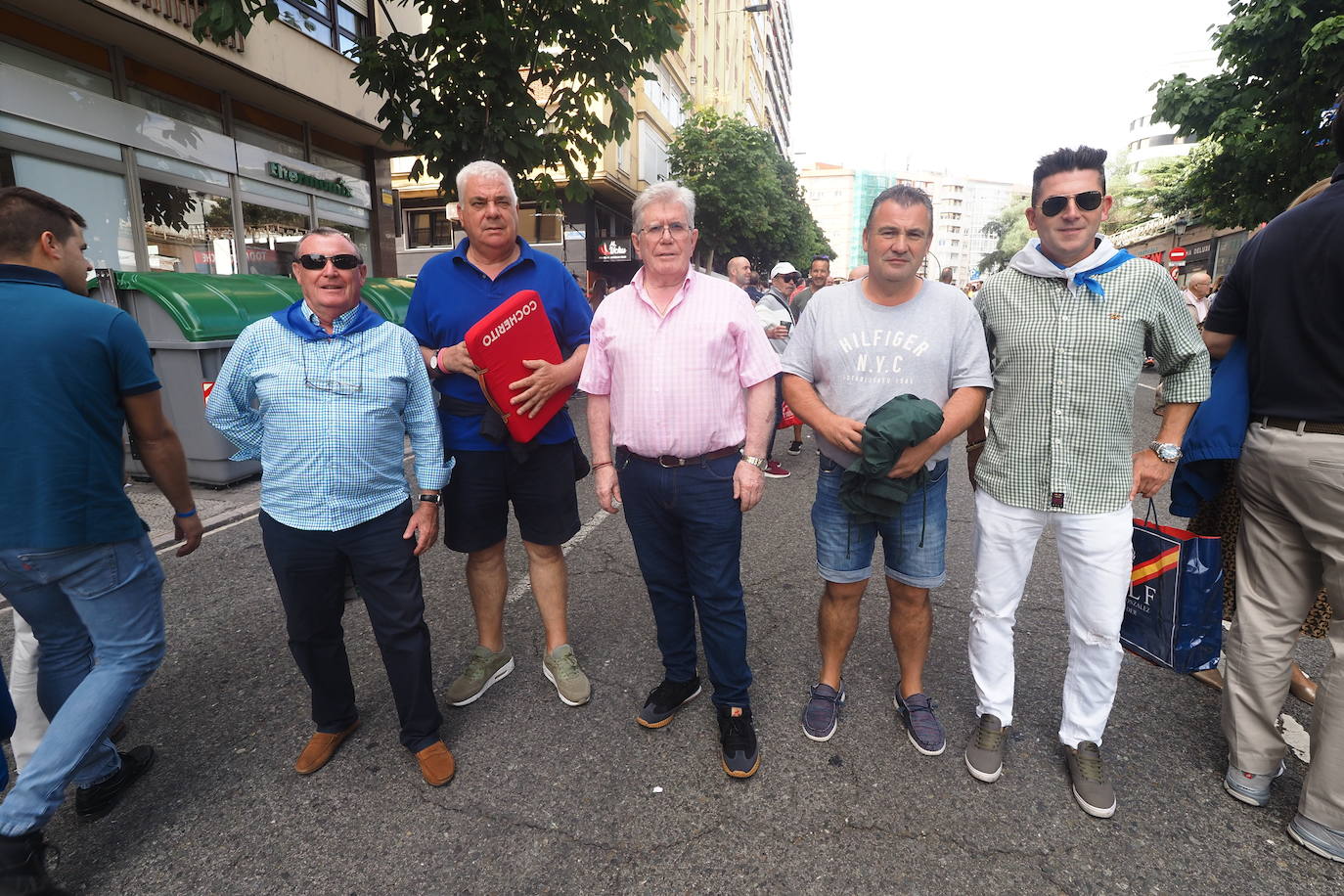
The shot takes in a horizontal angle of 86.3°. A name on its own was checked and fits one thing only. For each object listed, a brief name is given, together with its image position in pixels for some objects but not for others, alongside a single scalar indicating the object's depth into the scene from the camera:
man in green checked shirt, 2.29
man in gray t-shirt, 2.41
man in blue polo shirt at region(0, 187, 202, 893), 1.97
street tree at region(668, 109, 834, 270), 25.47
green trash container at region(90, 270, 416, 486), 5.99
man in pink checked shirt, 2.46
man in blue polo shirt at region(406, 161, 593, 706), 2.75
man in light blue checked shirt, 2.32
